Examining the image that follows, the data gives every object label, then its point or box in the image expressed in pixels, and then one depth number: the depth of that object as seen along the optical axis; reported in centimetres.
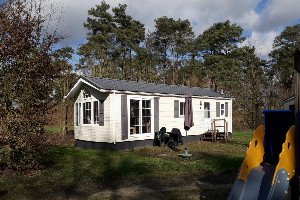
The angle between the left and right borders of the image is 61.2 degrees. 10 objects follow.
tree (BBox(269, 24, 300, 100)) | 3144
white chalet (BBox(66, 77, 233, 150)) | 1169
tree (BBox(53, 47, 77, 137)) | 1684
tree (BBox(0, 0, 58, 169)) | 702
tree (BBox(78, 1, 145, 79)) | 3000
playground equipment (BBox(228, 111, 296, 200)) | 350
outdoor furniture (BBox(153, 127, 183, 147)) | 1266
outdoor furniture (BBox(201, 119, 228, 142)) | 1521
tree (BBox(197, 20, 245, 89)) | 3072
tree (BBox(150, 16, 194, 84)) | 3106
